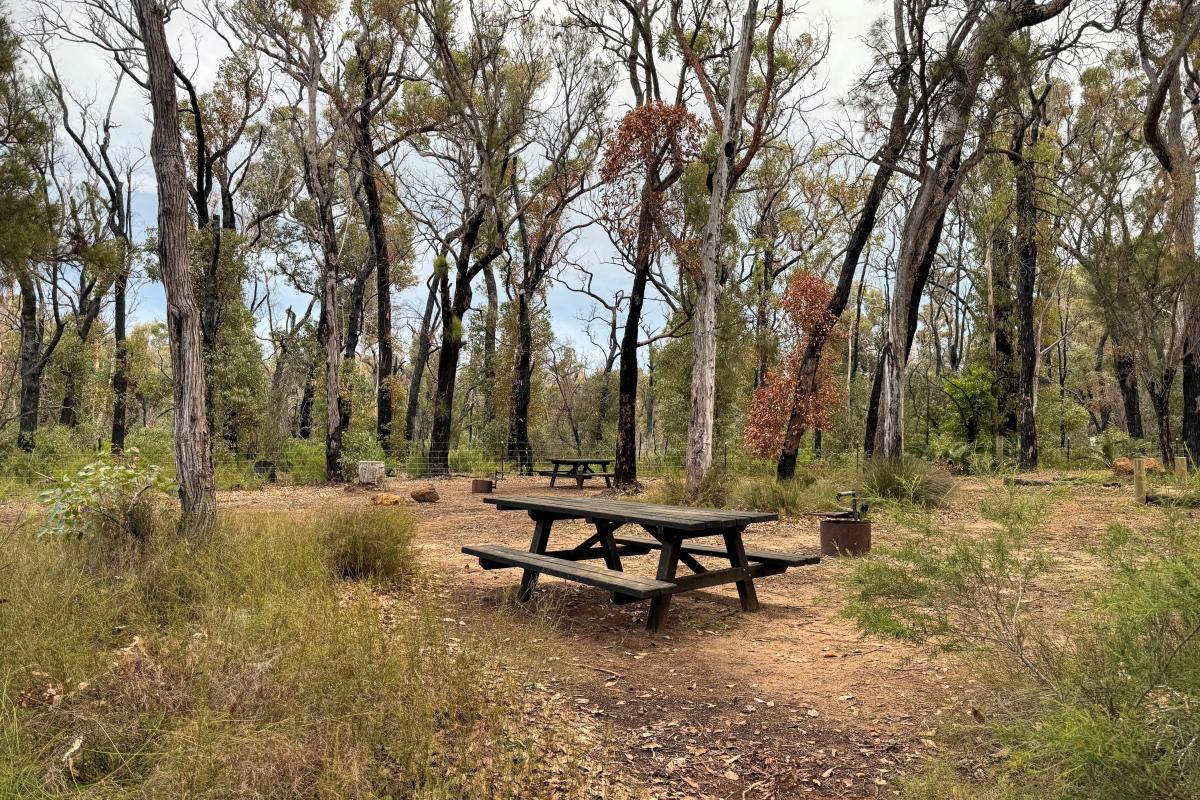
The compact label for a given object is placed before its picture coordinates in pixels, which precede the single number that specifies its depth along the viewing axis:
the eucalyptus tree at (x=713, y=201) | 11.41
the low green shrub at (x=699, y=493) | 10.18
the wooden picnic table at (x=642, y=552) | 4.45
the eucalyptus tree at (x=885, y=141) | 11.07
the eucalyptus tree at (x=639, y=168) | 13.57
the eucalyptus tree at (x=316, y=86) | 15.10
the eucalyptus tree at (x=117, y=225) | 20.11
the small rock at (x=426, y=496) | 12.99
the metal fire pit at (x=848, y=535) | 6.83
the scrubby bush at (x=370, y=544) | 5.25
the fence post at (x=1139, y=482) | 9.81
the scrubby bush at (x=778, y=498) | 9.83
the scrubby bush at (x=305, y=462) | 16.25
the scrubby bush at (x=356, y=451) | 16.19
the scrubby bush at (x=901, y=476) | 9.10
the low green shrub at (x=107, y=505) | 4.57
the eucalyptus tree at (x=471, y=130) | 16.62
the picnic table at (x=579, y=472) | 15.97
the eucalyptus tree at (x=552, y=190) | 19.66
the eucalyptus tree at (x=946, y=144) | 10.51
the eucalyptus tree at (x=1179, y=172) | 11.81
